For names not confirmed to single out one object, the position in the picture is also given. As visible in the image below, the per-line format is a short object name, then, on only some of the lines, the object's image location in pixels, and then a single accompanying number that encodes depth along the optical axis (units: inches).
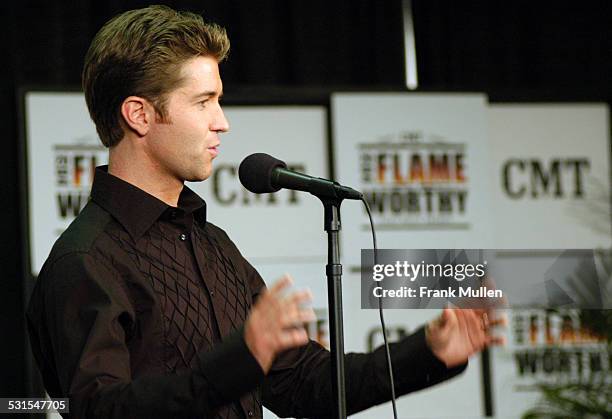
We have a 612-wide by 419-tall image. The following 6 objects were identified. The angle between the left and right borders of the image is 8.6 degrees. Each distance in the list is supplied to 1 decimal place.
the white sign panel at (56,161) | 263.8
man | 185.6
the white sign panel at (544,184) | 298.9
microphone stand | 186.6
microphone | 187.8
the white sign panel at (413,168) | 283.9
